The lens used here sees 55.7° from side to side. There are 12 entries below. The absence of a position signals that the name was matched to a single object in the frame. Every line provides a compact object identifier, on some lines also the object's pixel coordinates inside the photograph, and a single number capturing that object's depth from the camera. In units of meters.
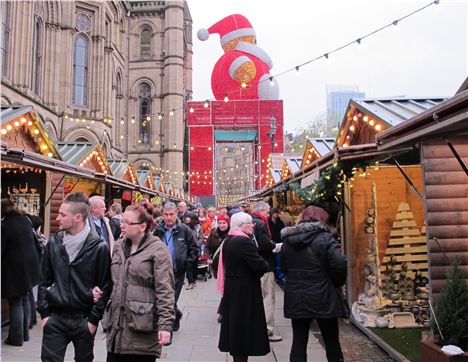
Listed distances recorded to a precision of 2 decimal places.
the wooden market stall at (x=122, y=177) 15.44
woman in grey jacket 3.11
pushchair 11.20
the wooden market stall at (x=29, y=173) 8.94
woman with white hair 4.23
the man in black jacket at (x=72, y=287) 3.27
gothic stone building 21.42
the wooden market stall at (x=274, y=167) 18.08
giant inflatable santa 37.94
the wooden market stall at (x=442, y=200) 5.02
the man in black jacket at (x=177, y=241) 6.09
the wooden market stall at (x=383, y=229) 6.95
